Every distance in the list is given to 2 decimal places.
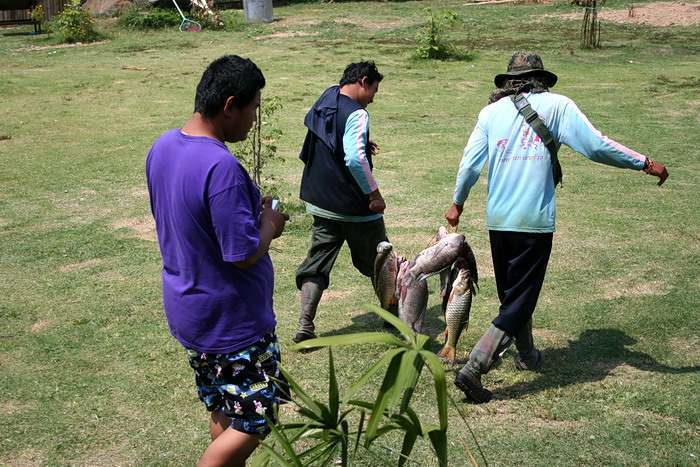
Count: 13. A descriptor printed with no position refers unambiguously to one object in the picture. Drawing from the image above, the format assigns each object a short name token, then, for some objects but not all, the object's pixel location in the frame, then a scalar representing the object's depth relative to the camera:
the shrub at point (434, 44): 17.28
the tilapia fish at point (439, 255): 5.12
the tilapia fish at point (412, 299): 5.41
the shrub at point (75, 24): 21.27
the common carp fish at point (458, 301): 5.10
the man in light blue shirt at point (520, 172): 4.80
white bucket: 23.12
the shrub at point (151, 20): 23.27
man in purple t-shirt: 3.19
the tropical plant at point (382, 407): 2.20
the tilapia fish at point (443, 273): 5.23
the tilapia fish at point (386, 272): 5.56
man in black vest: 5.46
